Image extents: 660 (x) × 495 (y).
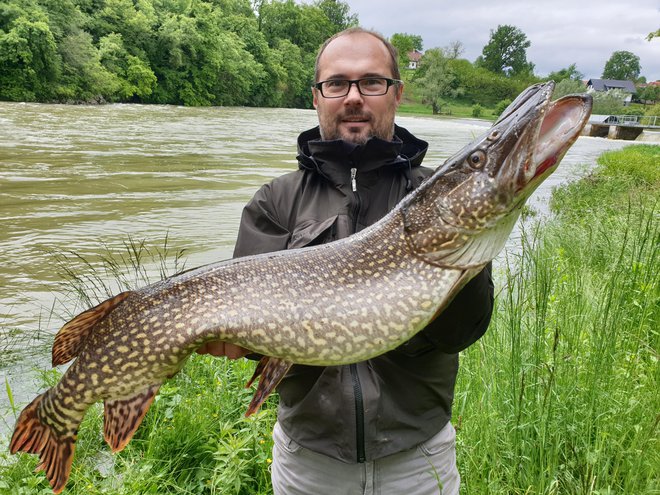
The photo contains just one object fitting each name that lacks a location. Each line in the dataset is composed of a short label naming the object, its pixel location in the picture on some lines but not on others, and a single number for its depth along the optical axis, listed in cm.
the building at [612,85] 8388
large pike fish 168
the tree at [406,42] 11322
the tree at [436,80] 6828
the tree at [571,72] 8261
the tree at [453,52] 8617
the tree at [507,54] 9350
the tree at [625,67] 10306
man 180
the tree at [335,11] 9350
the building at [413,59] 11735
